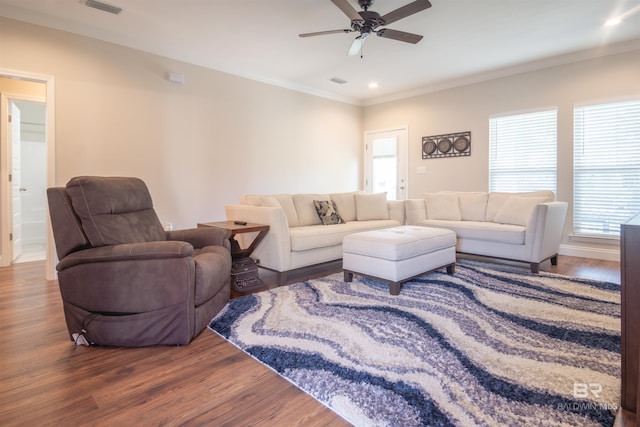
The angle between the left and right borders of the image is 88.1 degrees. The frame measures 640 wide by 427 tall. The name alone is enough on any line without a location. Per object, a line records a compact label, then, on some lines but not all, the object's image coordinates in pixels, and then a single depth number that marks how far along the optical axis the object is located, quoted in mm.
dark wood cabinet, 1268
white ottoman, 2854
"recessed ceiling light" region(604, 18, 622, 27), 3447
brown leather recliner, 1949
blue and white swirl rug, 1386
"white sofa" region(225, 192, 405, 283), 3232
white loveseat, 3559
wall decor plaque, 5438
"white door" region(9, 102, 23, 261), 4143
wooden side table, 3004
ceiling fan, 2626
